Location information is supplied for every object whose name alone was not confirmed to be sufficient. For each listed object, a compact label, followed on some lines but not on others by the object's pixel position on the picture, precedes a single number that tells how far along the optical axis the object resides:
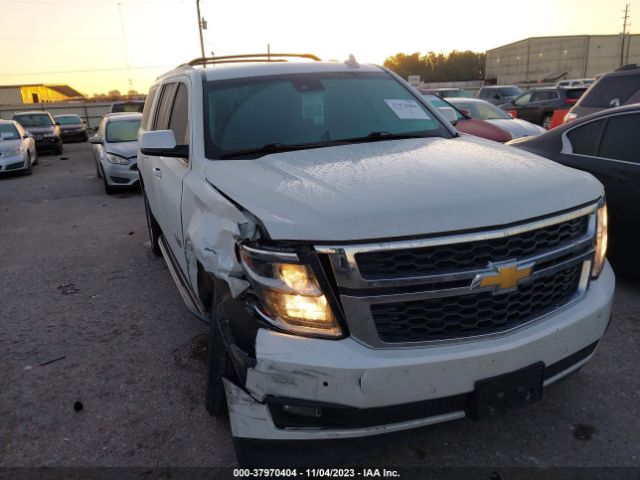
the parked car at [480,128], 9.51
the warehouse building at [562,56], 66.19
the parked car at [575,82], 31.58
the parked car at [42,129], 19.88
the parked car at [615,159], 4.12
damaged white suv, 1.87
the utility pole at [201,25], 35.11
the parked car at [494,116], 9.91
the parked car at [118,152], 10.29
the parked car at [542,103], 18.39
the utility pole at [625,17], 80.13
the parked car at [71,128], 25.86
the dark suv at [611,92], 8.23
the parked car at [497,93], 22.92
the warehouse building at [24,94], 65.69
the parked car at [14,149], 13.52
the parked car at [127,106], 19.34
